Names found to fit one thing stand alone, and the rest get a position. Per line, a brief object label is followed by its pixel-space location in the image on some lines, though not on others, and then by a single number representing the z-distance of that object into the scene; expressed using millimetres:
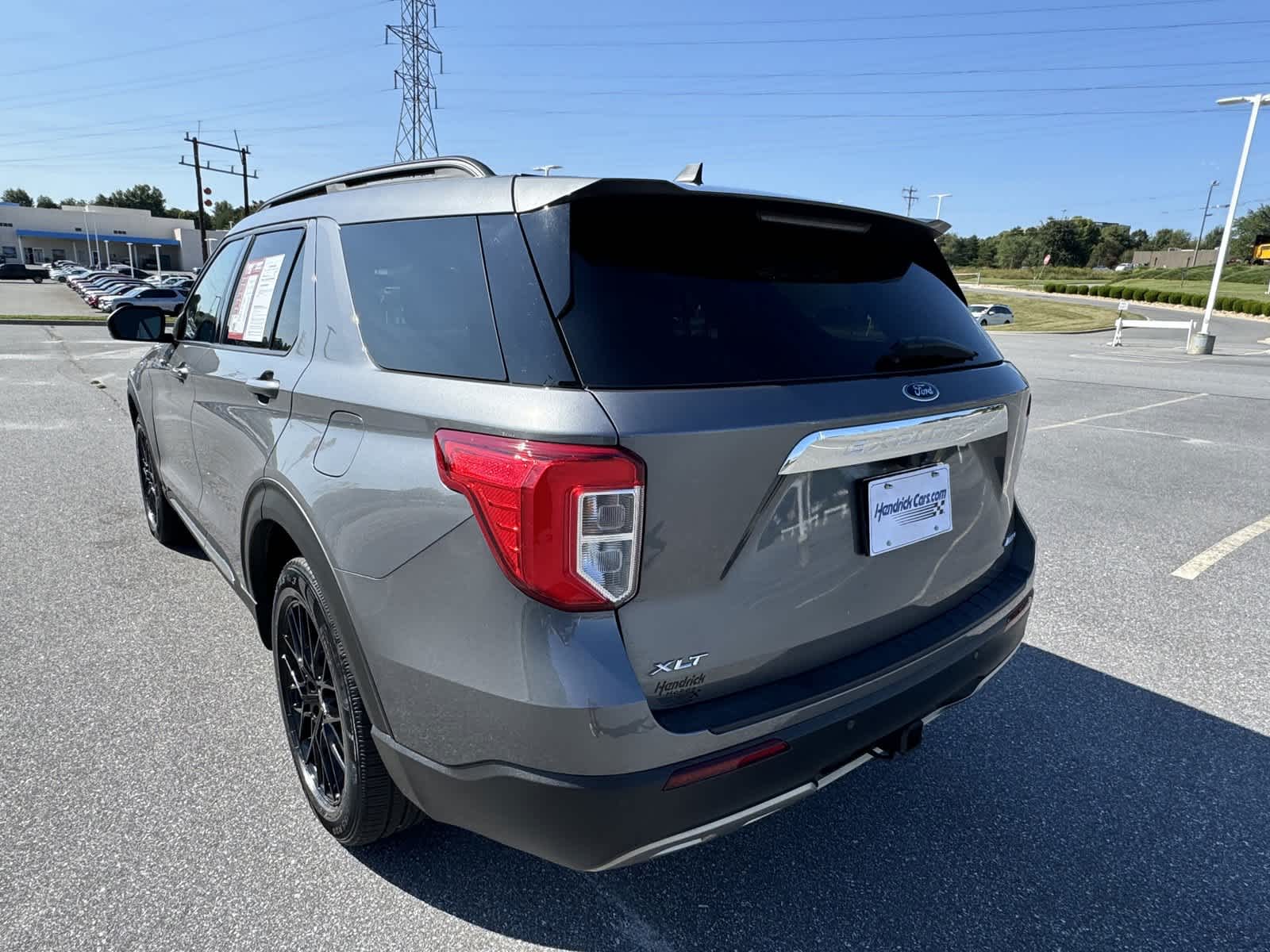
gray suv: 1479
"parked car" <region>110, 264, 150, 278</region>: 59997
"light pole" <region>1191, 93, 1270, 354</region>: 23109
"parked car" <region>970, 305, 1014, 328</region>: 40950
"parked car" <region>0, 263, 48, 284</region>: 63625
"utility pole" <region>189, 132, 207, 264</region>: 49500
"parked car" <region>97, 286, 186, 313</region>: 27859
